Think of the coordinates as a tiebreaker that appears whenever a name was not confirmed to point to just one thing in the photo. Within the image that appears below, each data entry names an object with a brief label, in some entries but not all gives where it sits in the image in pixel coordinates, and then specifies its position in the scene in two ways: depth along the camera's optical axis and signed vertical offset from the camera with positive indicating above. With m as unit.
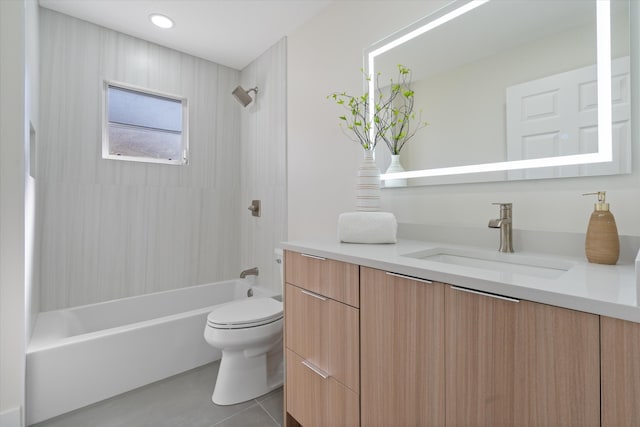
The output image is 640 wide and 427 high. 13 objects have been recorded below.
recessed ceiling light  2.15 +1.48
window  2.38 +0.79
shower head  2.66 +1.09
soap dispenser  0.87 -0.07
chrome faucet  1.10 -0.04
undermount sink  0.96 -0.17
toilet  1.68 -0.79
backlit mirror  0.97 +0.49
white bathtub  1.56 -0.84
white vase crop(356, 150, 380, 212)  1.45 +0.14
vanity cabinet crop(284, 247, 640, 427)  0.56 -0.36
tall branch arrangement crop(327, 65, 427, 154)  1.54 +0.55
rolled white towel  1.29 -0.06
